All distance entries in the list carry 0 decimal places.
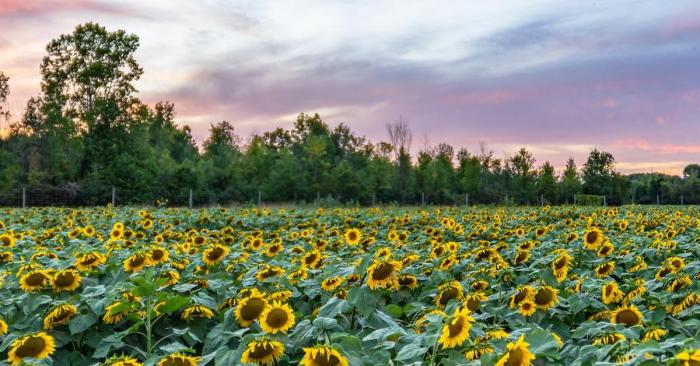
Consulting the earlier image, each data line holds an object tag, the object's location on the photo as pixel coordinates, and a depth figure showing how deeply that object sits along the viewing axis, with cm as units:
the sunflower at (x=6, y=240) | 506
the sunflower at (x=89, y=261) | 332
